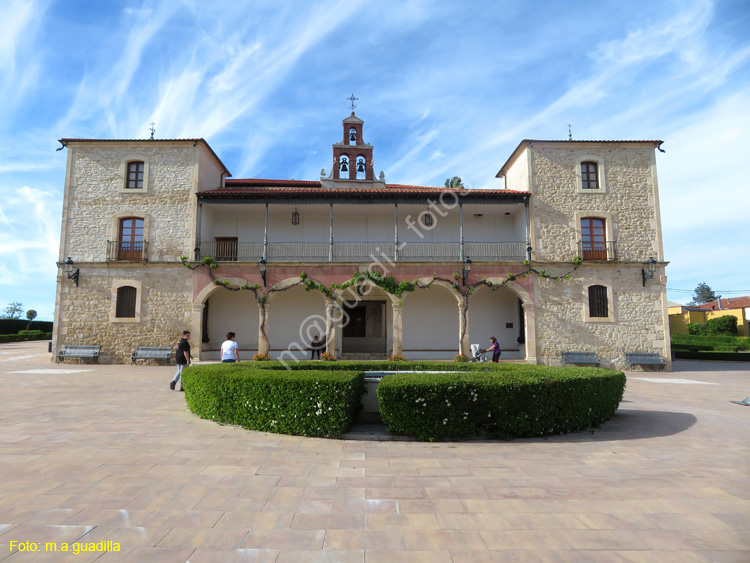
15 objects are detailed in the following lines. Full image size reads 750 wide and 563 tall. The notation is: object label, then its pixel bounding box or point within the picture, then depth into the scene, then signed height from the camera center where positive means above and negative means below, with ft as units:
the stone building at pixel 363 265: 54.70 +7.43
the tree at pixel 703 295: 257.40 +17.59
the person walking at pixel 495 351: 41.64 -2.78
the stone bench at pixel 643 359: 53.62 -4.53
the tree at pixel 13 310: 191.18 +5.02
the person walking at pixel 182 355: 33.06 -2.58
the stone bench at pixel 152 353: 53.11 -3.93
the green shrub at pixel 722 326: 115.24 -0.66
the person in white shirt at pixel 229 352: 32.14 -2.28
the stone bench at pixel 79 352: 53.57 -3.86
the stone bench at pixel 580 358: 53.52 -4.40
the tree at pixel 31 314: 124.26 +2.09
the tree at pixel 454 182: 101.21 +33.57
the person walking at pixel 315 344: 57.70 -2.98
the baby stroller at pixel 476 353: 52.08 -3.71
